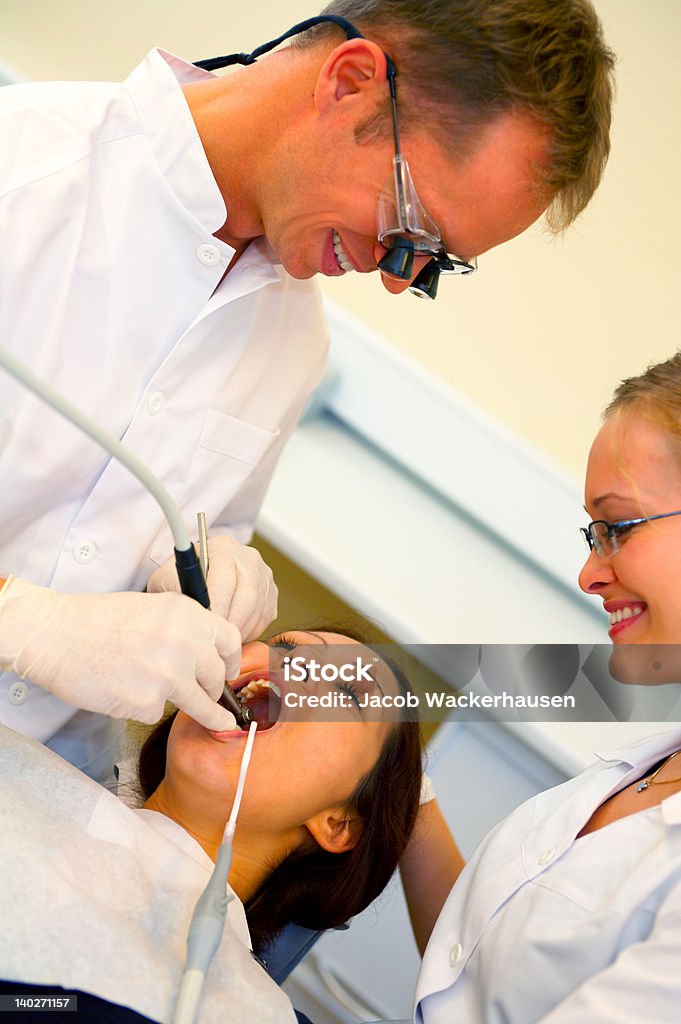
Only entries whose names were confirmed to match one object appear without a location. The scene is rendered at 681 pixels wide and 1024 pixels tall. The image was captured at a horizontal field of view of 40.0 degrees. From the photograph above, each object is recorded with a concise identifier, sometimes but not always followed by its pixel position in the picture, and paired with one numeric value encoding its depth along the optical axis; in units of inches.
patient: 41.6
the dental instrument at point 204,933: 35.9
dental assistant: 40.8
